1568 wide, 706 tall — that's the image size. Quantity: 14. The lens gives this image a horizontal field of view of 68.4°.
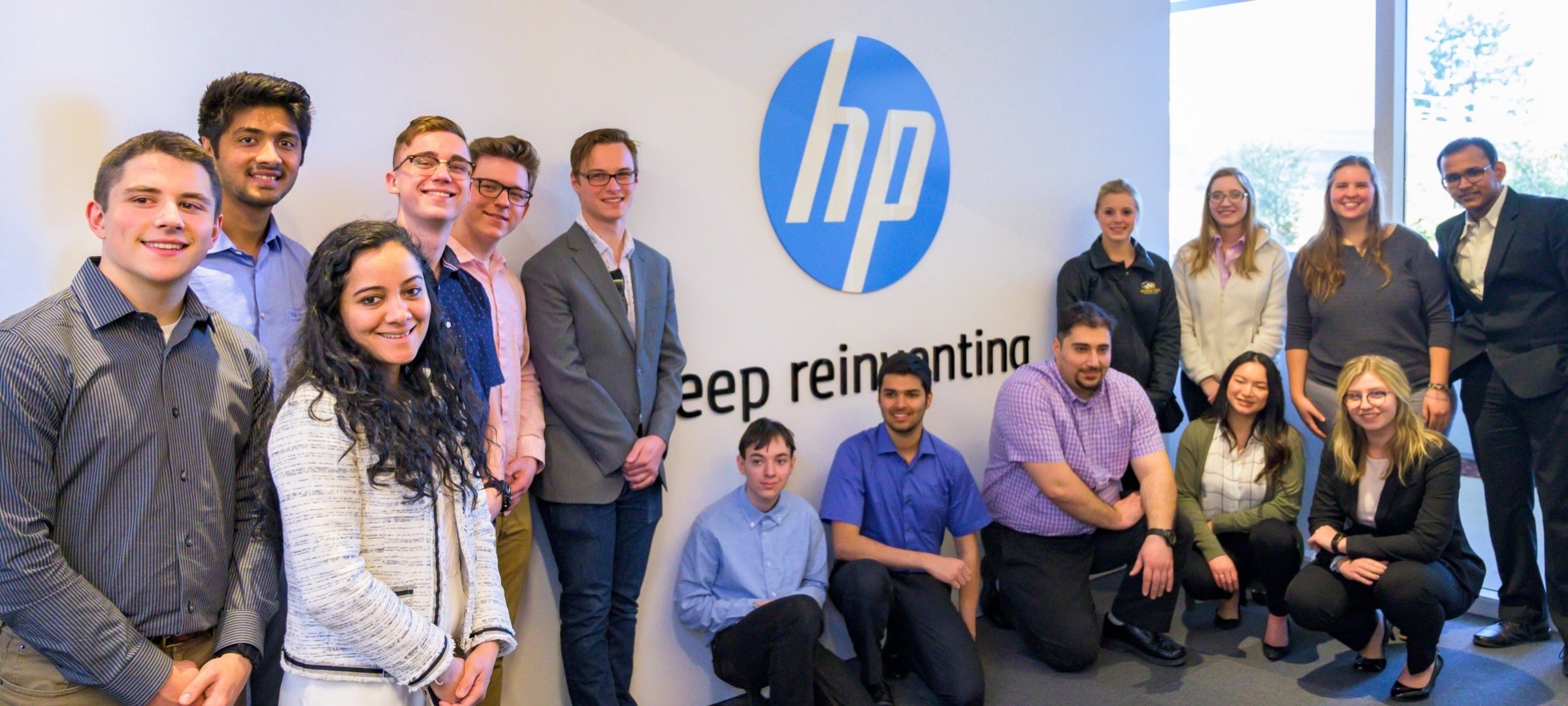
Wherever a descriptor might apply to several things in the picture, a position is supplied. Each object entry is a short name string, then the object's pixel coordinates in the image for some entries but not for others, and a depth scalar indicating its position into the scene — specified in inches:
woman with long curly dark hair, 69.1
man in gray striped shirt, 65.4
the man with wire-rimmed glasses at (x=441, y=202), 96.1
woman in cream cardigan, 172.7
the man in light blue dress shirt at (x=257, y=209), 88.0
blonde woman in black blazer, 136.0
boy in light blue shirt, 125.1
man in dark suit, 147.3
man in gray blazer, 115.6
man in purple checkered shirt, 148.9
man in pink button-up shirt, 107.0
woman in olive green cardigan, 156.3
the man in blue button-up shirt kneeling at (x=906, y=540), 137.4
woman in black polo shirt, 171.6
